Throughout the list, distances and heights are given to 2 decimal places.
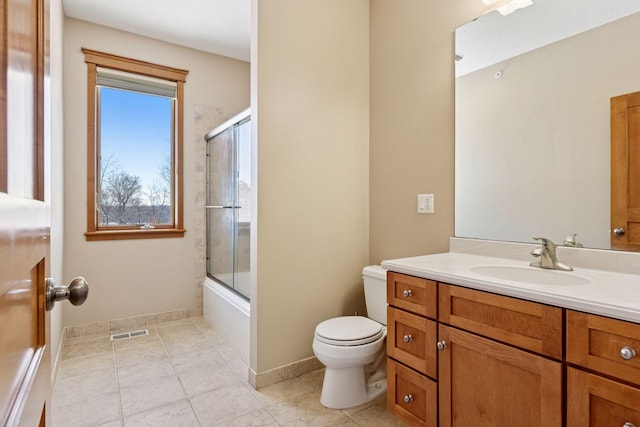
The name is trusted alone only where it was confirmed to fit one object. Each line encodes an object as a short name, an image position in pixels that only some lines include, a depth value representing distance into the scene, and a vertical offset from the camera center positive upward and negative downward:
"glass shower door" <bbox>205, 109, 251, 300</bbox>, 2.66 +0.09
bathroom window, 2.94 +0.61
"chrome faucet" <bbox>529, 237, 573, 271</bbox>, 1.44 -0.19
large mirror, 1.42 +0.47
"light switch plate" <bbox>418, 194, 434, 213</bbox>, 2.06 +0.06
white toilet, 1.81 -0.78
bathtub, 2.43 -0.82
